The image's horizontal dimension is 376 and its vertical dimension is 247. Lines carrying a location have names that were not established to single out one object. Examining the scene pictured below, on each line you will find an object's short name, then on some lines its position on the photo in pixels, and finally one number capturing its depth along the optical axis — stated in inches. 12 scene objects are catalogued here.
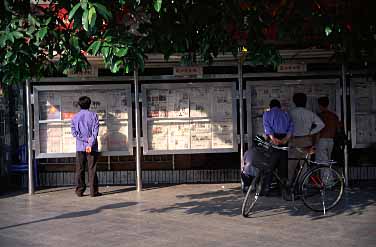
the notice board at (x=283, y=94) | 438.0
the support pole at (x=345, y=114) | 430.3
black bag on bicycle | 340.2
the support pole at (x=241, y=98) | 431.8
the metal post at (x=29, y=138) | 426.3
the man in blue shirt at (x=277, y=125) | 388.5
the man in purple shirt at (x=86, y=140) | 409.1
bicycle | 338.6
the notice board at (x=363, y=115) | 438.6
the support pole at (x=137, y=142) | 430.0
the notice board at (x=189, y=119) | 439.5
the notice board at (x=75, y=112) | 437.7
